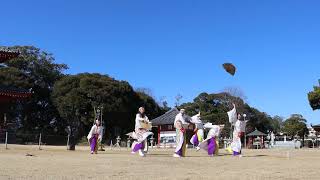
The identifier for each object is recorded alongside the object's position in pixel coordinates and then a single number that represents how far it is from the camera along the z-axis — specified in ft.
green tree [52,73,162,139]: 141.32
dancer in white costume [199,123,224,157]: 50.88
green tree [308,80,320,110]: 137.96
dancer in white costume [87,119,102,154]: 53.83
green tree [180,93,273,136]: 163.43
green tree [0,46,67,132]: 147.36
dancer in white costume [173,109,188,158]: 46.38
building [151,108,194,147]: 138.23
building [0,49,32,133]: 68.13
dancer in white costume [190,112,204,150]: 55.08
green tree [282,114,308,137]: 162.54
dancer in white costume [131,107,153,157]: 46.95
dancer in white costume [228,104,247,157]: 49.90
